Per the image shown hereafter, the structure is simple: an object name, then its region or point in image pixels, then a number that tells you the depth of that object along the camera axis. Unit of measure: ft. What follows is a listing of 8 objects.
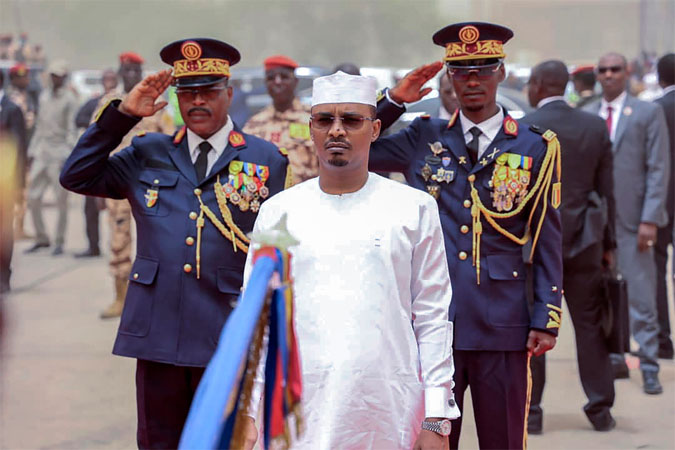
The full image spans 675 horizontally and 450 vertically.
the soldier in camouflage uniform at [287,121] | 53.83
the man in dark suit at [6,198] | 21.68
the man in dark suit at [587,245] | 43.42
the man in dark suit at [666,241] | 55.98
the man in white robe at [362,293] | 22.17
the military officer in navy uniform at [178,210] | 30.32
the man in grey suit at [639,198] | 50.90
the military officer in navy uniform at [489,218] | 30.53
